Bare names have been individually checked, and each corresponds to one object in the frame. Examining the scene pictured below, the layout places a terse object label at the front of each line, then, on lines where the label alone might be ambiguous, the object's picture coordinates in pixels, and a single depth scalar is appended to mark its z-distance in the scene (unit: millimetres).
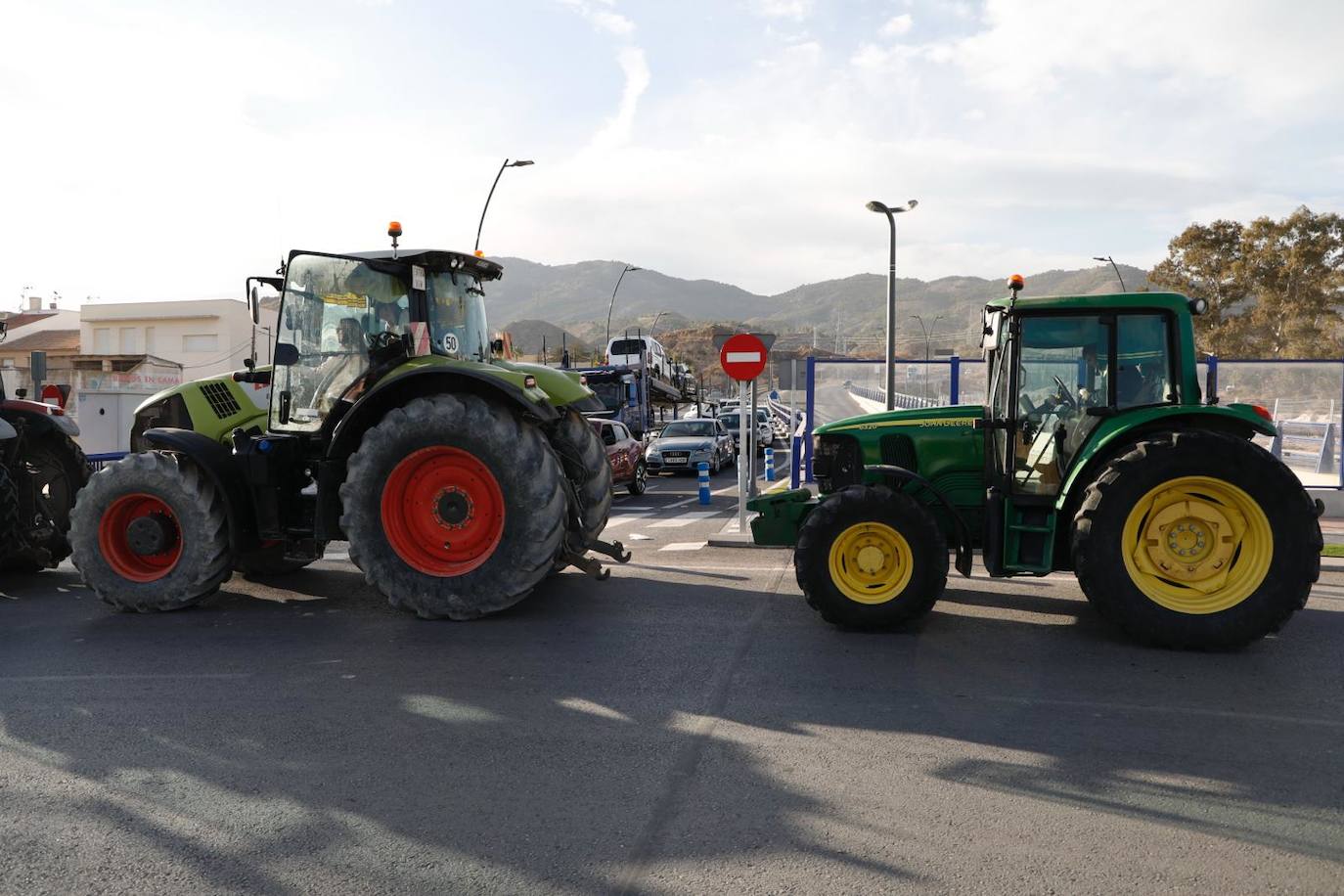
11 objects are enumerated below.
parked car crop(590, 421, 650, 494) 18562
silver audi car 24391
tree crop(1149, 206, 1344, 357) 42094
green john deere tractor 6254
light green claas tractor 7141
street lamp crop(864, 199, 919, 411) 15960
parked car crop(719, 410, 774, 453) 30914
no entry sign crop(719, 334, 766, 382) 12445
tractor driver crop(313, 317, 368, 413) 7711
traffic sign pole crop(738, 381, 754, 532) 12242
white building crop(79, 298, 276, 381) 54312
